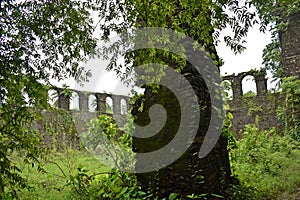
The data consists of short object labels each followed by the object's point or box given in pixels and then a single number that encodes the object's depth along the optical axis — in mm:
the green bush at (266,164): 5819
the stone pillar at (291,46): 13406
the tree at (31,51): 2955
